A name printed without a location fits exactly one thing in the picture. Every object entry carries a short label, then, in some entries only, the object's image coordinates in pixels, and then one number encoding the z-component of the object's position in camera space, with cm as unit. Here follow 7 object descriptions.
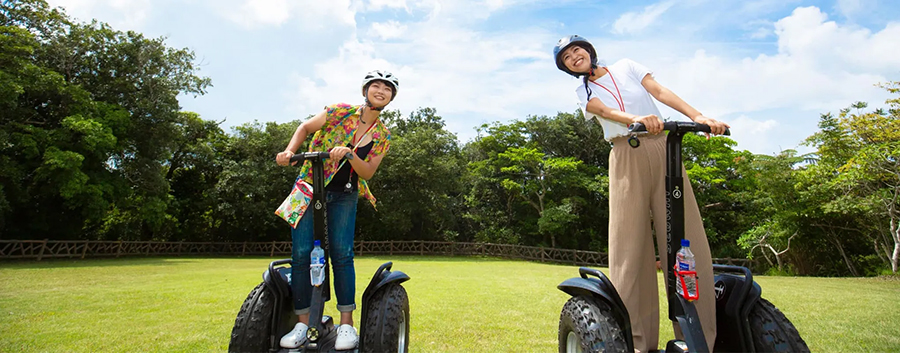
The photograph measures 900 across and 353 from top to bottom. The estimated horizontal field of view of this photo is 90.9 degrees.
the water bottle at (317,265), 259
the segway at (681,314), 199
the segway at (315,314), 254
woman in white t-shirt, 235
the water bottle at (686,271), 205
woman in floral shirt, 272
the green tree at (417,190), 2677
